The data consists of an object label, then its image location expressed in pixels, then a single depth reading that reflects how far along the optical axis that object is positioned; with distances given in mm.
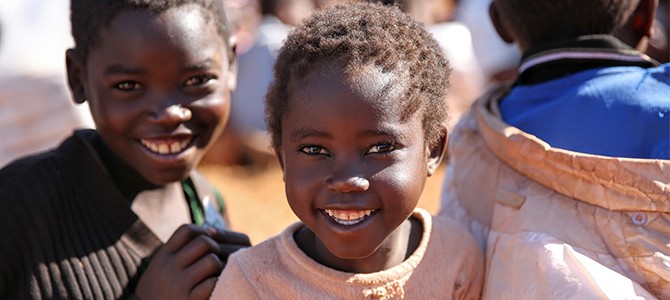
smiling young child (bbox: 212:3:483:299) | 2225
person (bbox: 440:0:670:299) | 2318
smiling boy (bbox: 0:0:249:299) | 2619
